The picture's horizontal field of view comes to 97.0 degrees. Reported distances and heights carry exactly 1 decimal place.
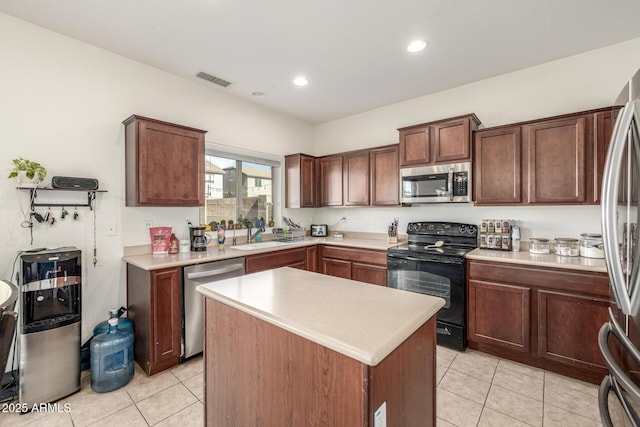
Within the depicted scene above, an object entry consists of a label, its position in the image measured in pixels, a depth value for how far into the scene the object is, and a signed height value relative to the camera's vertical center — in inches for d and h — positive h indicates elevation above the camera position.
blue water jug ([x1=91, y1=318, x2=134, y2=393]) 85.8 -45.1
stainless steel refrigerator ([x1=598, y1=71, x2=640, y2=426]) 40.4 -5.6
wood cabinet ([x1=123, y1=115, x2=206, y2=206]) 102.3 +19.6
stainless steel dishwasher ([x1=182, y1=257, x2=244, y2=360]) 100.5 -32.1
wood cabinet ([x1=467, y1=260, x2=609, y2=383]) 86.6 -34.6
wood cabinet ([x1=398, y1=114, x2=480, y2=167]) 118.4 +31.7
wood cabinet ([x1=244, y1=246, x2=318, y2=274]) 122.1 -22.1
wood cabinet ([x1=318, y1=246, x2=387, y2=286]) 134.6 -25.6
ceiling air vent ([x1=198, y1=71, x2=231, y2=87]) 123.0 +60.5
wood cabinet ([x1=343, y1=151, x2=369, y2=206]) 155.3 +19.7
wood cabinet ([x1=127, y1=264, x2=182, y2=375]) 92.6 -35.1
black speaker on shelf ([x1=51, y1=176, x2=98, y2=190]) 89.3 +10.4
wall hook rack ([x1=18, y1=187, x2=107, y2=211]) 89.0 +6.0
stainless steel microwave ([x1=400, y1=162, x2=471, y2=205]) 119.6 +13.0
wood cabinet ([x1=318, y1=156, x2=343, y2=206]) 167.3 +19.9
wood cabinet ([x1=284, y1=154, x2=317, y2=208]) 168.6 +19.6
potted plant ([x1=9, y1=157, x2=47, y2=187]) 83.7 +12.5
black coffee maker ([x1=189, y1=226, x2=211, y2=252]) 121.0 -10.8
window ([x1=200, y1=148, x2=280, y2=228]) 142.8 +14.6
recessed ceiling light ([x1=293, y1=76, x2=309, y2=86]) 126.1 +60.3
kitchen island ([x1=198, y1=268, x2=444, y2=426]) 36.1 -21.2
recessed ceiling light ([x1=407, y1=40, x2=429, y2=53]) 99.1 +59.8
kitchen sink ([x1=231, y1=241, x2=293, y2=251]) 129.6 -15.6
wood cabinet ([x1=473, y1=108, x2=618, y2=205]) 95.5 +19.1
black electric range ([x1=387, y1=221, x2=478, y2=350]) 109.3 -22.8
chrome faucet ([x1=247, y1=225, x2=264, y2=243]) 152.3 -11.0
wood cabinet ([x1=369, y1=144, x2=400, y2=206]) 144.3 +19.0
